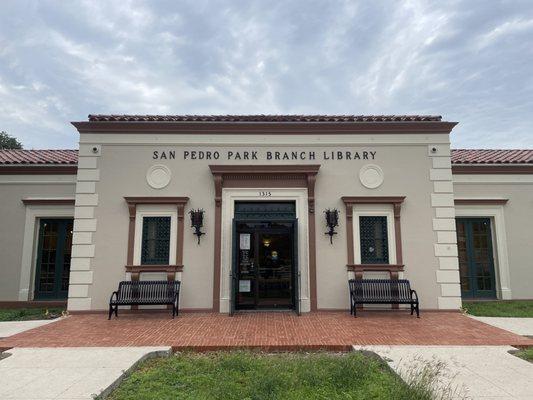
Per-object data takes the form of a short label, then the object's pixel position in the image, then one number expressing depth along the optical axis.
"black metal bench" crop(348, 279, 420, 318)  9.38
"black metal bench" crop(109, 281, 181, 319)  9.34
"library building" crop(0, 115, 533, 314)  9.84
